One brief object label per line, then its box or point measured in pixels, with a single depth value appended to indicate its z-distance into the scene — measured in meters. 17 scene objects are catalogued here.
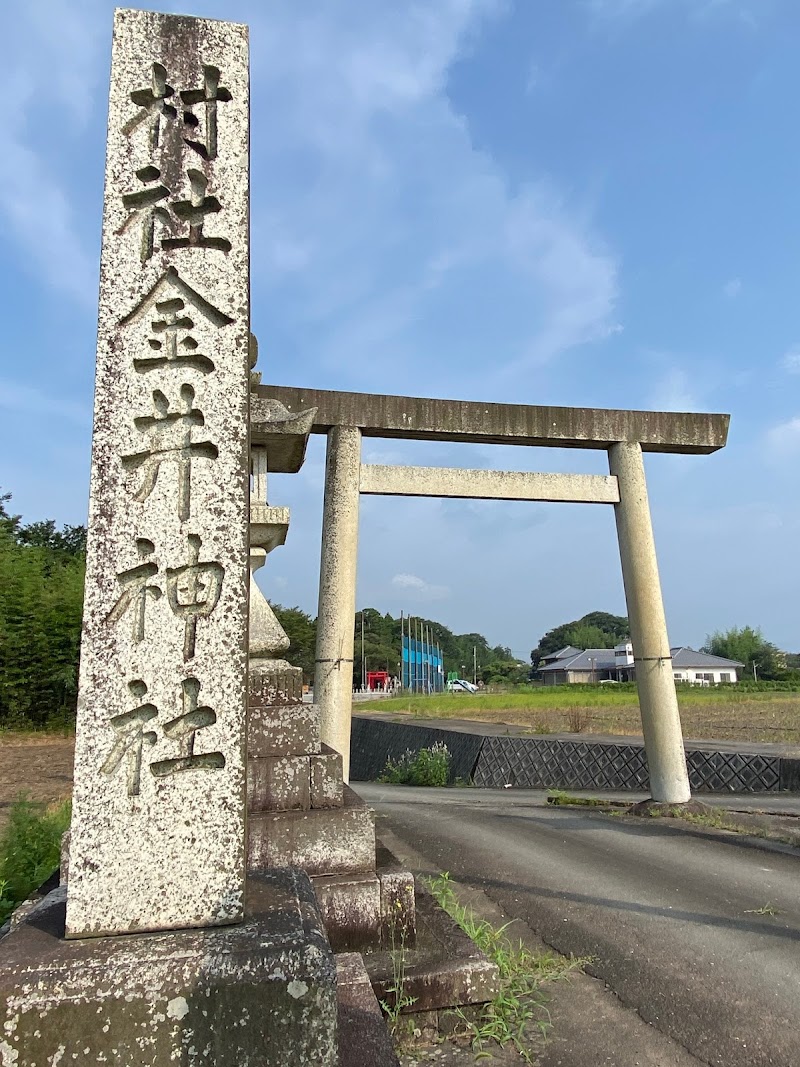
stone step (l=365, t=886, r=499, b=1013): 2.76
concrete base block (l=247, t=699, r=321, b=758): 3.62
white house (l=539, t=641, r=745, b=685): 61.81
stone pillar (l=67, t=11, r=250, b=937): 1.82
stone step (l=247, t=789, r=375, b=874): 3.29
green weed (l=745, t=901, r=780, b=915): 4.44
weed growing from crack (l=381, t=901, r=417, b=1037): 2.69
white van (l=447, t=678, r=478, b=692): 67.44
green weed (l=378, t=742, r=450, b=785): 12.99
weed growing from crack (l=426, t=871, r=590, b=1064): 2.76
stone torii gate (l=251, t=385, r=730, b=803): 6.62
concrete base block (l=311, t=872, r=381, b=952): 3.13
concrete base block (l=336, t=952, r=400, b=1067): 2.06
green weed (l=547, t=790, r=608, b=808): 9.44
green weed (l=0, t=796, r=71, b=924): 4.33
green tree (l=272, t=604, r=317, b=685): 45.11
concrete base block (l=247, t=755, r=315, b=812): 3.46
